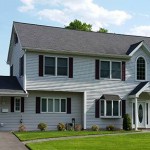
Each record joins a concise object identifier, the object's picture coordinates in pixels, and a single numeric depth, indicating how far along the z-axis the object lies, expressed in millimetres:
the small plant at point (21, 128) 27698
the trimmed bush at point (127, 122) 29781
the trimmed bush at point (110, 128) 29828
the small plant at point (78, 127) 29119
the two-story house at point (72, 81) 28469
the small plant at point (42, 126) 28289
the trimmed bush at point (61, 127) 28672
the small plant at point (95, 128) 29344
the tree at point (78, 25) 56562
